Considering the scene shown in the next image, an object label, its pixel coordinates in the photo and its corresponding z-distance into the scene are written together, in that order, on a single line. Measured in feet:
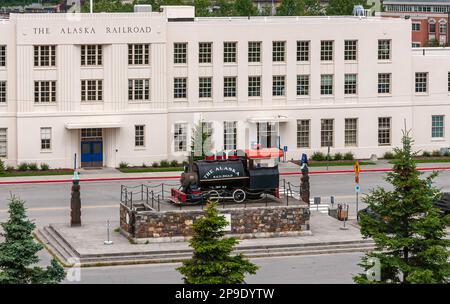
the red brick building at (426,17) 522.47
